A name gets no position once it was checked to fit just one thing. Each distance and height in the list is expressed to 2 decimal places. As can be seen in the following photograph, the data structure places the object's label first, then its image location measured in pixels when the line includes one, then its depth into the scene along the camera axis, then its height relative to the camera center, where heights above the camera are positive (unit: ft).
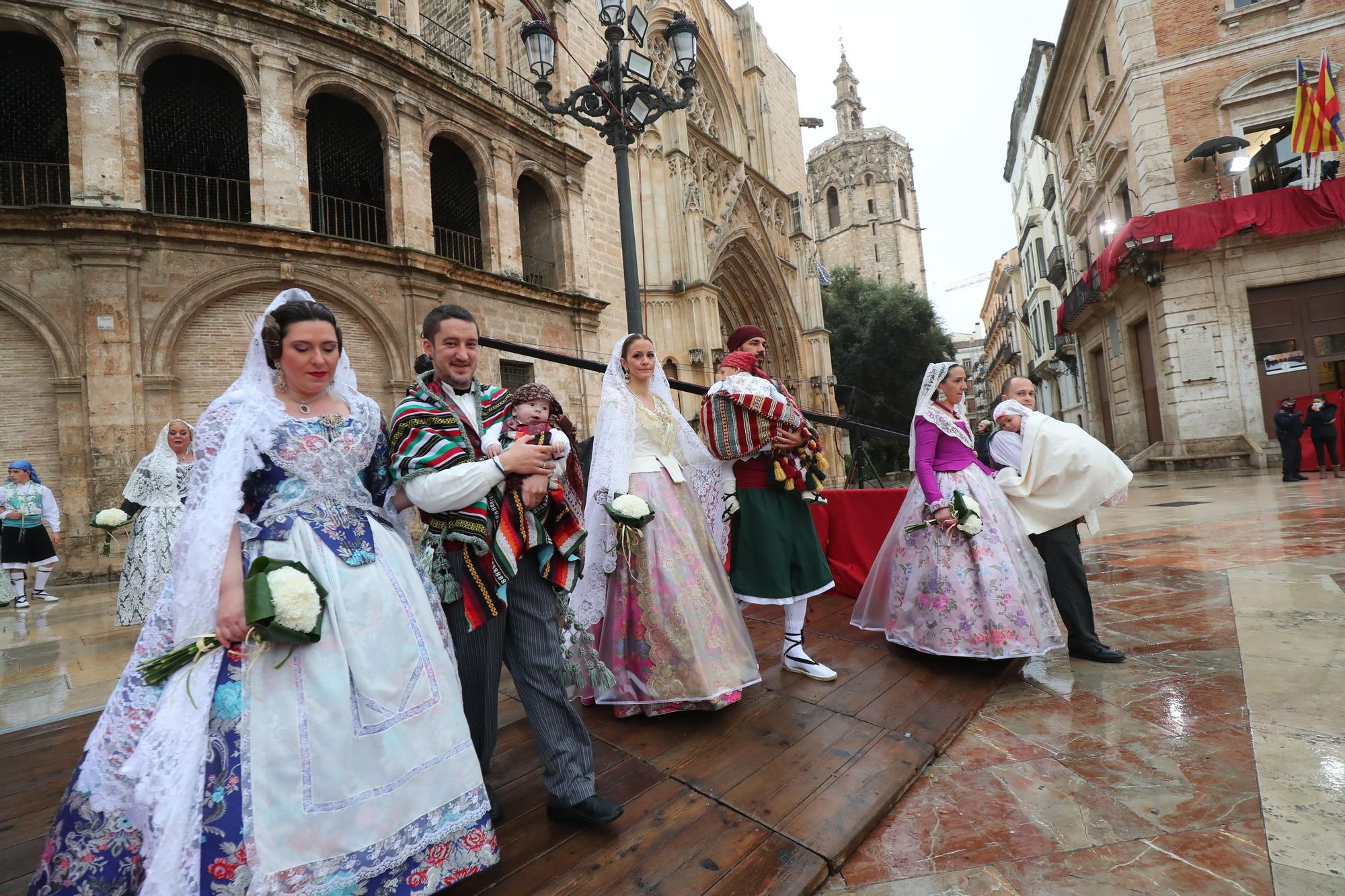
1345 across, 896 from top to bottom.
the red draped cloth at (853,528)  16.13 -1.94
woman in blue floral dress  4.87 -1.78
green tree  85.25 +14.78
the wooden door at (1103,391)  65.98 +4.87
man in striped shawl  6.41 -0.82
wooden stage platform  6.24 -3.95
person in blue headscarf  24.23 +0.08
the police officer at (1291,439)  34.91 -1.10
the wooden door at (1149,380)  51.80 +4.39
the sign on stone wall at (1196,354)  45.19 +5.50
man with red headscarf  11.14 -1.10
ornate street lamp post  18.74 +12.91
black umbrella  43.45 +19.83
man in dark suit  11.46 -2.84
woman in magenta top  10.89 -2.17
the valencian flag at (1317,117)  39.55 +19.46
